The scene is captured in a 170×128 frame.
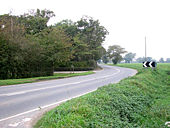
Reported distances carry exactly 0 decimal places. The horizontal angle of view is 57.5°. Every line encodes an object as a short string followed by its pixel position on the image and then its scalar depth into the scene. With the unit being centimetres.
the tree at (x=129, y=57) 14662
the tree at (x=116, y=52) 7500
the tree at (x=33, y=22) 3612
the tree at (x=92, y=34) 4544
